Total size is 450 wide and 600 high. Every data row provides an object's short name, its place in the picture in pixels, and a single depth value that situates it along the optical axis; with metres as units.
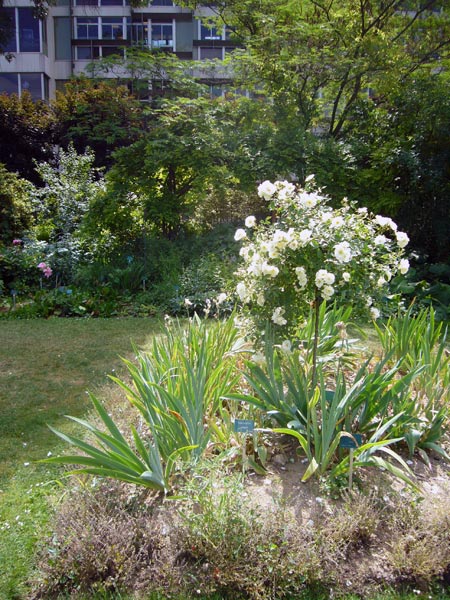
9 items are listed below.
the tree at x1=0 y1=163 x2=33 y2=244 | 9.19
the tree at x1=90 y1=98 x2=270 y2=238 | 8.56
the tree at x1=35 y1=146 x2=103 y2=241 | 9.47
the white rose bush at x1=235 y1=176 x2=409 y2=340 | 2.98
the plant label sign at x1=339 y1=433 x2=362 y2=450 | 2.57
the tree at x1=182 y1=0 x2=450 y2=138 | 8.77
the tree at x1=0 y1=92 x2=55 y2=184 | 15.70
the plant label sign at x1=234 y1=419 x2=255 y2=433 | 2.67
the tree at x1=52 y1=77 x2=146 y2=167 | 9.58
